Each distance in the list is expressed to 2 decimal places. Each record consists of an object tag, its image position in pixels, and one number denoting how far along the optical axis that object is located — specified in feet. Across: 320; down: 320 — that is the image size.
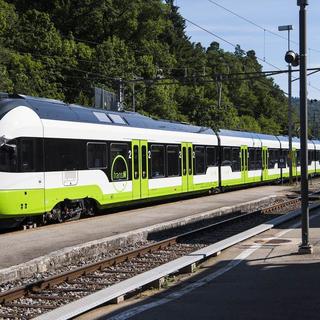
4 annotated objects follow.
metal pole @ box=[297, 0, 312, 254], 38.96
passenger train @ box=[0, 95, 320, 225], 50.08
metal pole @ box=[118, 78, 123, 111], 115.44
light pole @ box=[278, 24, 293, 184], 132.36
